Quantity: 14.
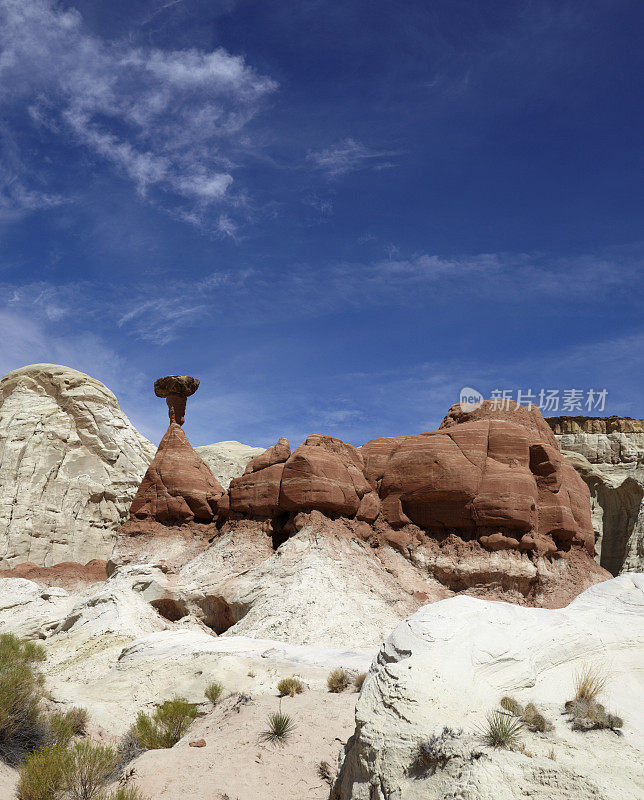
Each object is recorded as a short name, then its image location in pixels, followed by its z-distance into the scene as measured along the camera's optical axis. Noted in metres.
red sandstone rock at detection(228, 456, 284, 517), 27.20
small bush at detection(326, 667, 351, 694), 13.09
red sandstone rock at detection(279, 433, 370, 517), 26.03
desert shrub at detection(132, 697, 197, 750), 11.55
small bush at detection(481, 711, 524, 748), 5.90
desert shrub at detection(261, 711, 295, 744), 10.85
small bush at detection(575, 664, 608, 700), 6.44
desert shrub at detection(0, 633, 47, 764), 10.51
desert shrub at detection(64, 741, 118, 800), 9.16
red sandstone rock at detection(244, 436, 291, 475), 28.42
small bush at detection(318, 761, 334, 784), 10.03
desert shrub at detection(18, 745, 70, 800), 8.86
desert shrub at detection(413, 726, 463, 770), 5.93
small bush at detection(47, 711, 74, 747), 11.05
